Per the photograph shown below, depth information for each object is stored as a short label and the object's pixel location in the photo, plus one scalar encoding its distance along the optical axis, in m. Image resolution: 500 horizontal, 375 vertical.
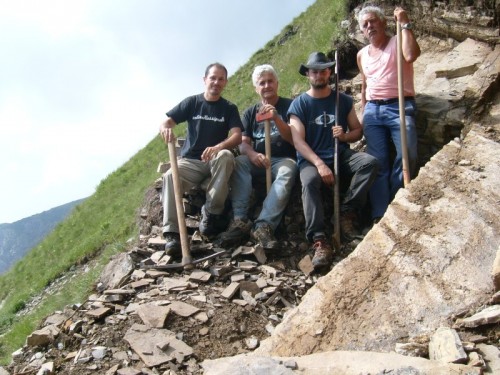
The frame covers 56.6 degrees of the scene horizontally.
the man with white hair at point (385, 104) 5.89
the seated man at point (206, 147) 5.85
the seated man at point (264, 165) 5.80
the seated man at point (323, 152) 5.48
